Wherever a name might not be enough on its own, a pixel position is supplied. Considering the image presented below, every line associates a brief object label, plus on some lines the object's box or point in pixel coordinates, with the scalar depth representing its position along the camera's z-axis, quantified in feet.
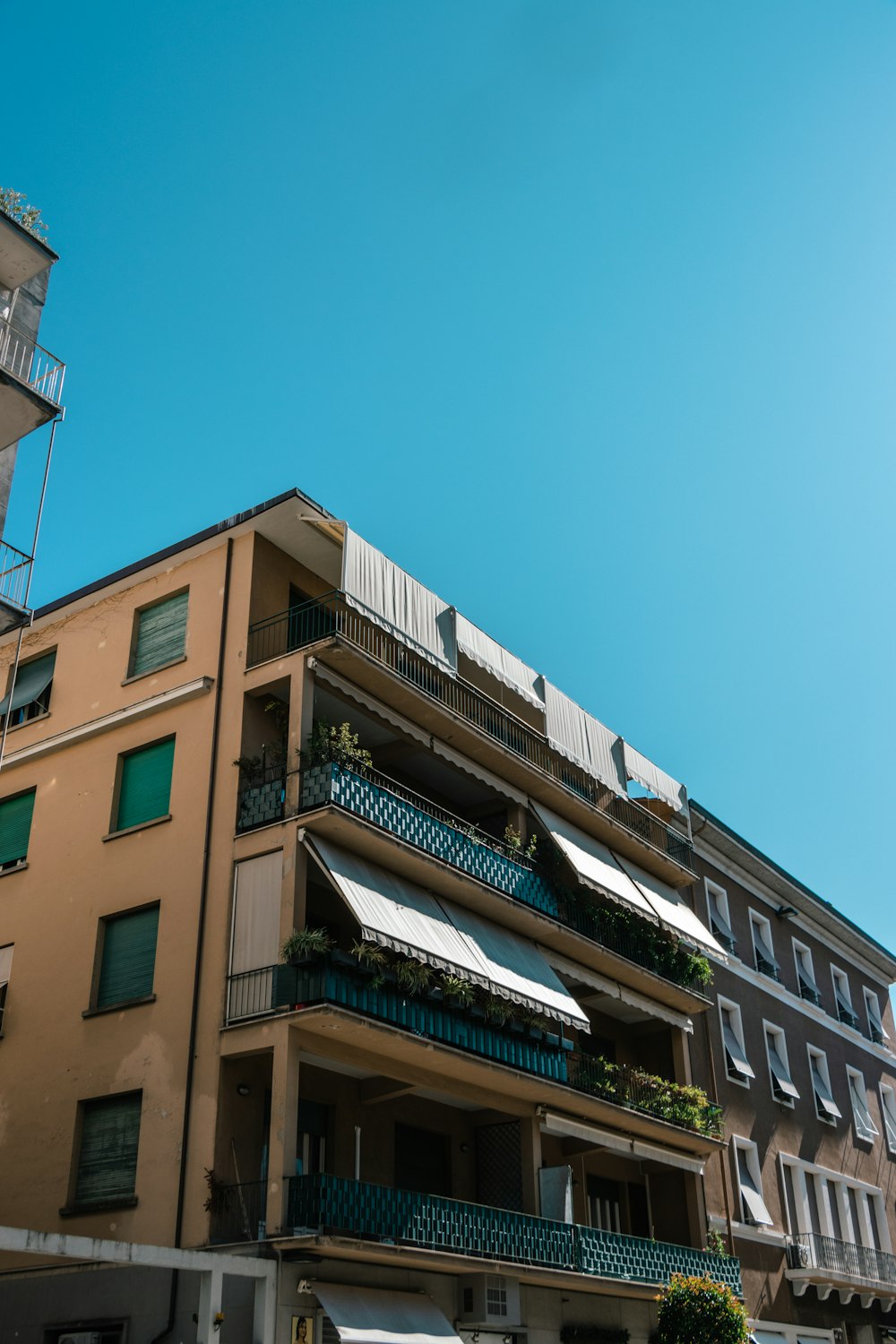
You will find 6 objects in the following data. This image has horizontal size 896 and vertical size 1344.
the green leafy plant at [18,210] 64.08
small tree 75.15
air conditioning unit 65.51
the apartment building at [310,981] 60.44
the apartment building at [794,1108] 99.09
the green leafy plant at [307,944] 61.62
